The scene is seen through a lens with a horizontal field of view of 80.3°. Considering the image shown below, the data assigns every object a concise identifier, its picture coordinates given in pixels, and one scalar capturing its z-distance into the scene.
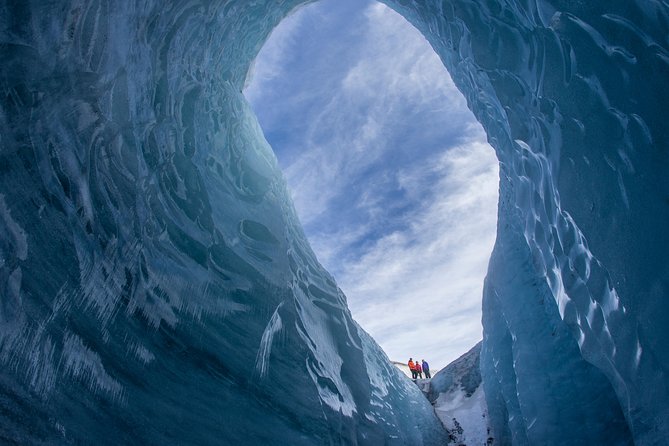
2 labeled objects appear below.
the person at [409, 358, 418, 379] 17.31
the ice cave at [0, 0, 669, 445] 3.19
